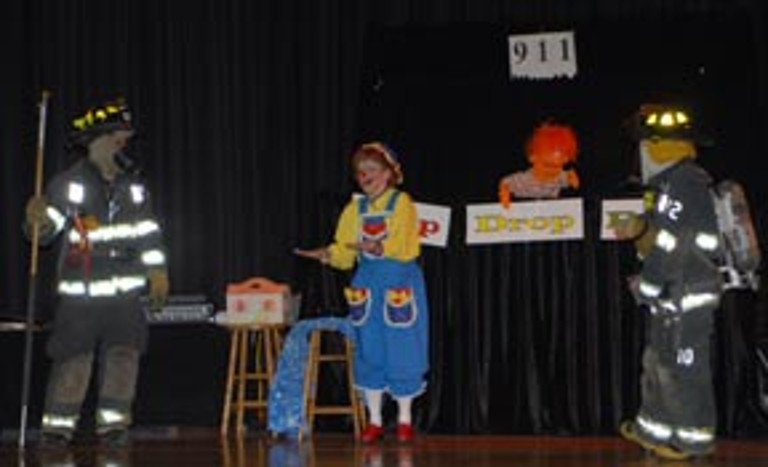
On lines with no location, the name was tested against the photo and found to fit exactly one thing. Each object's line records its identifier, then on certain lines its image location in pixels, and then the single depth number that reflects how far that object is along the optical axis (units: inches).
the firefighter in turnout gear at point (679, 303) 223.1
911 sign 311.0
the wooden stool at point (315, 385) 292.2
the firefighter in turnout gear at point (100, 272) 263.4
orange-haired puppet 296.8
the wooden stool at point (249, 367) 309.0
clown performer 277.1
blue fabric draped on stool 283.1
